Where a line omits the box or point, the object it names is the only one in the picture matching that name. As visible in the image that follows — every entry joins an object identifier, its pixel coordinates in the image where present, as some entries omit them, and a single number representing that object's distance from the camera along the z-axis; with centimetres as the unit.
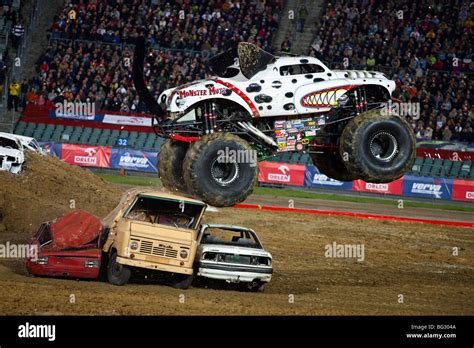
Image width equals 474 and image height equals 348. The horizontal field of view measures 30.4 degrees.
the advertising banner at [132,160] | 3484
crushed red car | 1530
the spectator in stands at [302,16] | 4022
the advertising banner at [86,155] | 3506
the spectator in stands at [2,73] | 3691
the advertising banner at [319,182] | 3481
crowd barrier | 3400
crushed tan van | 1487
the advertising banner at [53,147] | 3484
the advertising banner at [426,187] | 3403
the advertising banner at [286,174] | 3488
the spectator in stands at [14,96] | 3656
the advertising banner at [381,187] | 3450
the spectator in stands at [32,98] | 3680
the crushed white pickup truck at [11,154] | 2470
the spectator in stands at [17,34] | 3897
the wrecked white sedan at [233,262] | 1546
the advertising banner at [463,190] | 3359
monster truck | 1616
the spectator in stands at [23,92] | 3738
